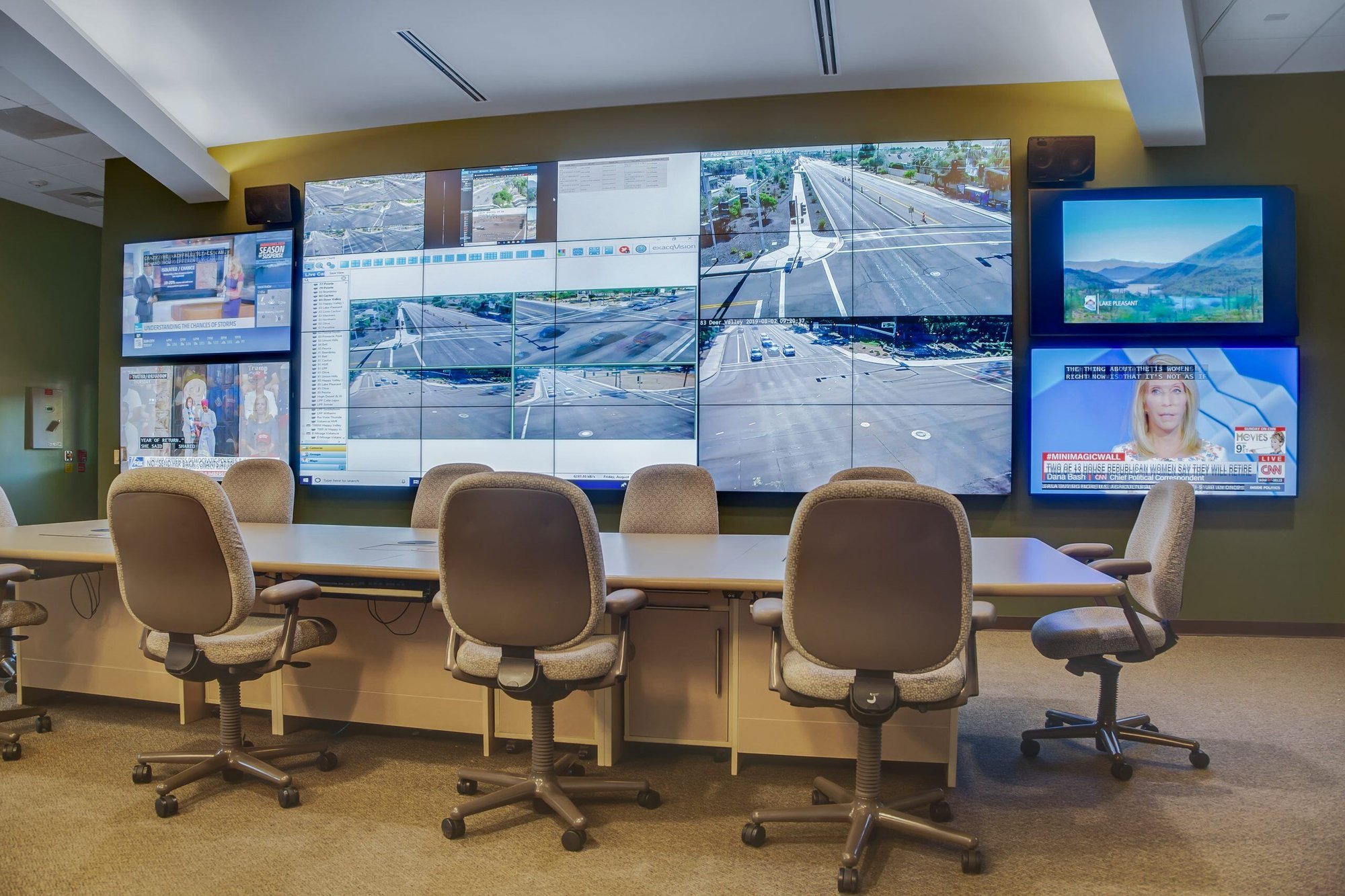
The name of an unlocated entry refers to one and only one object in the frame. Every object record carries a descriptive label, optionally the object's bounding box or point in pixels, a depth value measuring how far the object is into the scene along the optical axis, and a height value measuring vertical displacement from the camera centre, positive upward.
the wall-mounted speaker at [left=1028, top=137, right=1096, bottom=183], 4.99 +1.81
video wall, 5.09 +0.88
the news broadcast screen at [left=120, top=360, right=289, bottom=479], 5.95 +0.25
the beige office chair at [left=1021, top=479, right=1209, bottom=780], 2.79 -0.59
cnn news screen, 4.89 +0.23
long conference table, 2.71 -0.77
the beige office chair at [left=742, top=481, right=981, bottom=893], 1.96 -0.36
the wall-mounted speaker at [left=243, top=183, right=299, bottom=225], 5.89 +1.75
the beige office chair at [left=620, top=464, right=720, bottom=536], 3.90 -0.24
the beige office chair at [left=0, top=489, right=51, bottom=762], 3.06 -0.68
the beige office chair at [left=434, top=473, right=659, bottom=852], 2.19 -0.38
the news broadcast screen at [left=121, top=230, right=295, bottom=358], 5.95 +1.13
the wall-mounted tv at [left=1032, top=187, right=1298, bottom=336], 4.91 +1.19
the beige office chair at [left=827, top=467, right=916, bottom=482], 3.62 -0.08
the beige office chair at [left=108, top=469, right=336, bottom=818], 2.41 -0.42
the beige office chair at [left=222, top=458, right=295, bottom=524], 4.30 -0.23
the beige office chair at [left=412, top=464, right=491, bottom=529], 4.10 -0.20
